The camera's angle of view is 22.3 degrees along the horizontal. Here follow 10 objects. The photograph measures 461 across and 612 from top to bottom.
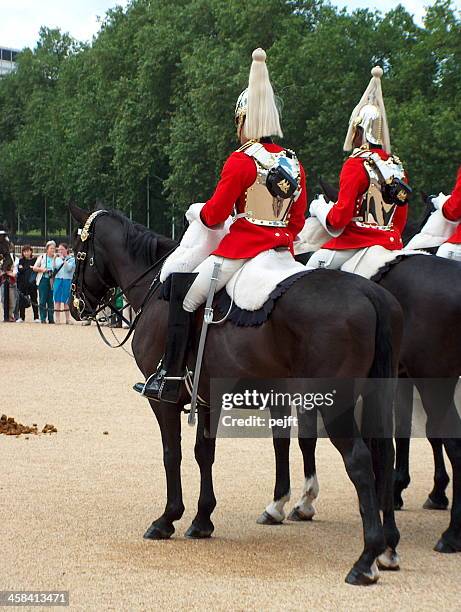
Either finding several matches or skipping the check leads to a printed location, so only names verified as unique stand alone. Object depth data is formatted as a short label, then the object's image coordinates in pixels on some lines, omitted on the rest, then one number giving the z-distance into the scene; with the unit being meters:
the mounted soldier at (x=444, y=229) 8.52
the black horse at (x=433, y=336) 7.03
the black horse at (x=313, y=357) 5.95
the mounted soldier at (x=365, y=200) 7.53
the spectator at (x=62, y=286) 25.91
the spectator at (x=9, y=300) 27.22
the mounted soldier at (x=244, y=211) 6.70
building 130.50
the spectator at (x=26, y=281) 28.39
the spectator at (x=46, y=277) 26.84
